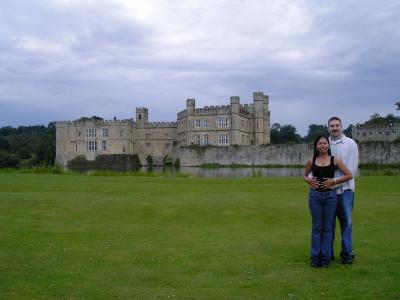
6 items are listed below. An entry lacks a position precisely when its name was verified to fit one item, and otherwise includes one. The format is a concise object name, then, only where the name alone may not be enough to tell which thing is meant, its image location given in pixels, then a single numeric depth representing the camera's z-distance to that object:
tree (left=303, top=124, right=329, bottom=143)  155.27
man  7.89
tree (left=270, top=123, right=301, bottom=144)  111.06
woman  7.68
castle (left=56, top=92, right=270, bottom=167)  78.75
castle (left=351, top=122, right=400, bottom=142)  77.88
